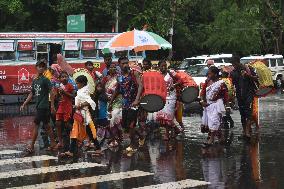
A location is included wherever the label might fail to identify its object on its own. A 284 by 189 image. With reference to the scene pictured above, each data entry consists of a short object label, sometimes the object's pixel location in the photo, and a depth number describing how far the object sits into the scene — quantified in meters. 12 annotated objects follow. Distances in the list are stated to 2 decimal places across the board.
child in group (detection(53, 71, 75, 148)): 12.47
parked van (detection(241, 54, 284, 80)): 37.98
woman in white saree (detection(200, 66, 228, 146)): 12.97
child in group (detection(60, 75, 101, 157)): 11.85
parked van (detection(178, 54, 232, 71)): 31.21
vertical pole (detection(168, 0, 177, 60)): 38.52
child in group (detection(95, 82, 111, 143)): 13.27
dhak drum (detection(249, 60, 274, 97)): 14.78
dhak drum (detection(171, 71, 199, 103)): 14.24
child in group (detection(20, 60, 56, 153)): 12.76
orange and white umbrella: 15.52
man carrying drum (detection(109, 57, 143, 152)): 12.52
